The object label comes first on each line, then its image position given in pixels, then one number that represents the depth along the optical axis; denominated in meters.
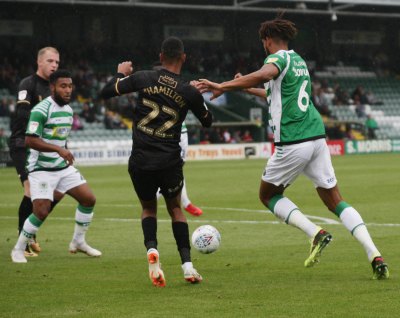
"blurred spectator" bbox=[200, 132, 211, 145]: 41.72
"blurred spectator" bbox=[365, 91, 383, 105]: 50.81
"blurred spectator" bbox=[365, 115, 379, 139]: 46.94
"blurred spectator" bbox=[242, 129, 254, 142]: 43.23
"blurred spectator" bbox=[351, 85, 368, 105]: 50.22
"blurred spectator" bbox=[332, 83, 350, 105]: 49.53
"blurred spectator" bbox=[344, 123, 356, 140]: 46.03
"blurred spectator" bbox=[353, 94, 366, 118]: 48.91
